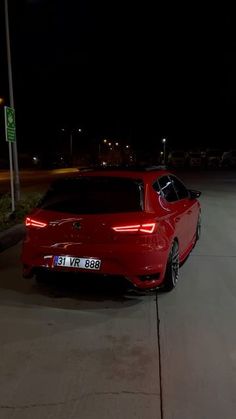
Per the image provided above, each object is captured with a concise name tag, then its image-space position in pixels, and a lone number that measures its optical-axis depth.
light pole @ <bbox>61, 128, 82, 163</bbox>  91.74
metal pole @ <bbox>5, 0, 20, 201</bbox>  13.51
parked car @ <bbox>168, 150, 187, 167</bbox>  51.47
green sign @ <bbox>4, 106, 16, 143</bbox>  12.80
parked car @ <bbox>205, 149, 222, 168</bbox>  52.84
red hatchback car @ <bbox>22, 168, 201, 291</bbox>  5.68
